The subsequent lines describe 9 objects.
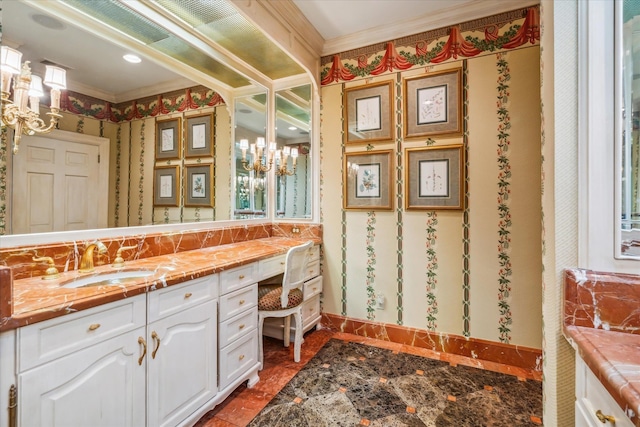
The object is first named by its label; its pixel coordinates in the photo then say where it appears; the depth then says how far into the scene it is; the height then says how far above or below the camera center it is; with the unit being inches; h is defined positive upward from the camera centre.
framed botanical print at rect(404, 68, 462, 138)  93.7 +37.2
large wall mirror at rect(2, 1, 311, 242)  57.9 +30.4
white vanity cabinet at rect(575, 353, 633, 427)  27.5 -20.0
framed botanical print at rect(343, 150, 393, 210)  103.5 +12.7
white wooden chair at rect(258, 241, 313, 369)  82.3 -25.0
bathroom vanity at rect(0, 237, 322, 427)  37.4 -22.0
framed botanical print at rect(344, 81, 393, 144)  103.0 +37.7
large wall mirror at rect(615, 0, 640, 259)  35.5 +10.7
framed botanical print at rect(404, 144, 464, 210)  93.9 +12.6
